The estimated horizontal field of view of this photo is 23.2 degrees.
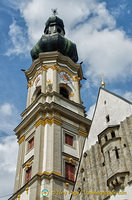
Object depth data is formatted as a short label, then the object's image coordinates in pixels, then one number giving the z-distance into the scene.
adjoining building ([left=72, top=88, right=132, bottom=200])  12.98
